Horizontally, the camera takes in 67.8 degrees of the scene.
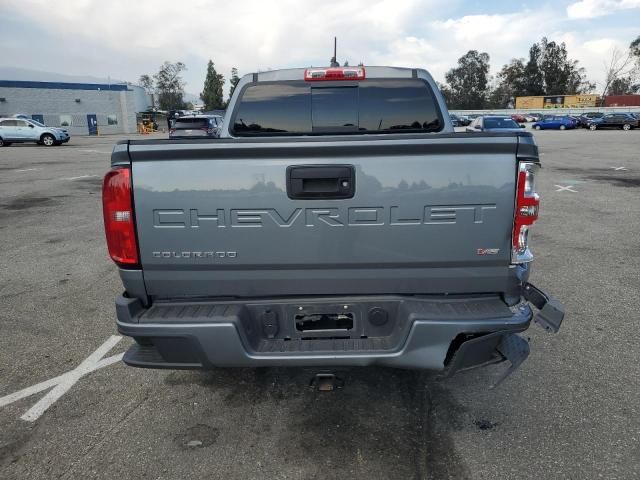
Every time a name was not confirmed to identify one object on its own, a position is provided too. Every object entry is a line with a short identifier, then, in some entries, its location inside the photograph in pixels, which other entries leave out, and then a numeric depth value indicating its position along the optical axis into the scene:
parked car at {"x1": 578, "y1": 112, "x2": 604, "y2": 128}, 49.38
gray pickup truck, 2.36
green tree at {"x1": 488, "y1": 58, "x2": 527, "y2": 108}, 114.25
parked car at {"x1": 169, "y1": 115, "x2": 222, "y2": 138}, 22.80
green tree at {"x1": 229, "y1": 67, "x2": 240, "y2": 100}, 112.34
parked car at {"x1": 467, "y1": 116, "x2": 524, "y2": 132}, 23.17
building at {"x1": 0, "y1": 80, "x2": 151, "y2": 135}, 45.97
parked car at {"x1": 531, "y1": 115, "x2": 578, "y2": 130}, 50.19
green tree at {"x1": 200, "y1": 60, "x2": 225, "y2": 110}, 99.50
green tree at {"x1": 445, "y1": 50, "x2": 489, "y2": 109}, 121.50
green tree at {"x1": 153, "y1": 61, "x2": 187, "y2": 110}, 98.06
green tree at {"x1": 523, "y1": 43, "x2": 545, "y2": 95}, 111.06
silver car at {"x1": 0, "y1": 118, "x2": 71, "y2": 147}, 29.28
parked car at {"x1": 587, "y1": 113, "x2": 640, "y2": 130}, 43.78
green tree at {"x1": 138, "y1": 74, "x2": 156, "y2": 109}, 100.69
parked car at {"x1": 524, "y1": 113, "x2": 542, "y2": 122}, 67.36
